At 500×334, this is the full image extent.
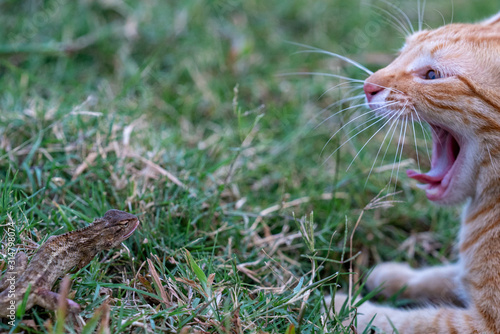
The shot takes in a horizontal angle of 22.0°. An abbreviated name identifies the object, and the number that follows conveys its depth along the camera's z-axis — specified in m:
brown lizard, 0.60
